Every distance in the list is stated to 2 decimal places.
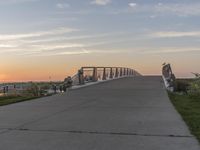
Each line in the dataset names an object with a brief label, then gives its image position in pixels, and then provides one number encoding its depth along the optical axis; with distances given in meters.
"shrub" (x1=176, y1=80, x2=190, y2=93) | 13.00
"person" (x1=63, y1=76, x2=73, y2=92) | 11.80
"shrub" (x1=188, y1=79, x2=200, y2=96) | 10.45
